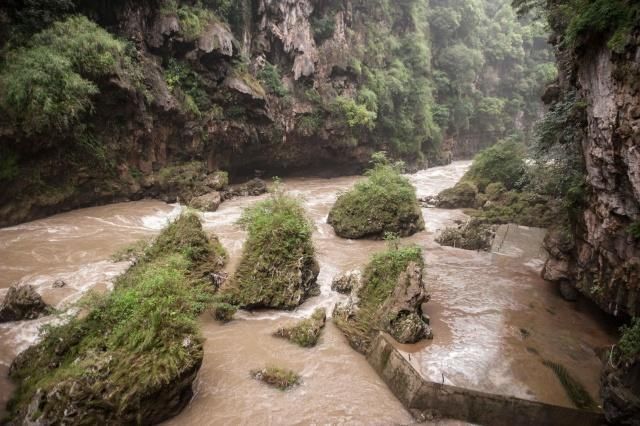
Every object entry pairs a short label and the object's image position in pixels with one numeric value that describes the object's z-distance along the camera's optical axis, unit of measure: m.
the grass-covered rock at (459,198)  20.41
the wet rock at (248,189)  19.58
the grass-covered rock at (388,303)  7.16
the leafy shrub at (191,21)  18.54
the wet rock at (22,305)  7.47
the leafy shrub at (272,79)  22.80
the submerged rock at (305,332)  7.51
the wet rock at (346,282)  9.76
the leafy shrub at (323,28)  25.89
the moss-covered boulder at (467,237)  13.26
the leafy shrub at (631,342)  5.15
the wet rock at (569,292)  9.32
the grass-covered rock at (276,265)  8.78
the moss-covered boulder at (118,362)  5.03
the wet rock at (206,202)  16.55
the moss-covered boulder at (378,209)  14.25
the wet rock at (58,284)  8.88
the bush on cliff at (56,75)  11.73
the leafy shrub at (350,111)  25.36
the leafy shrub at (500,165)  21.02
